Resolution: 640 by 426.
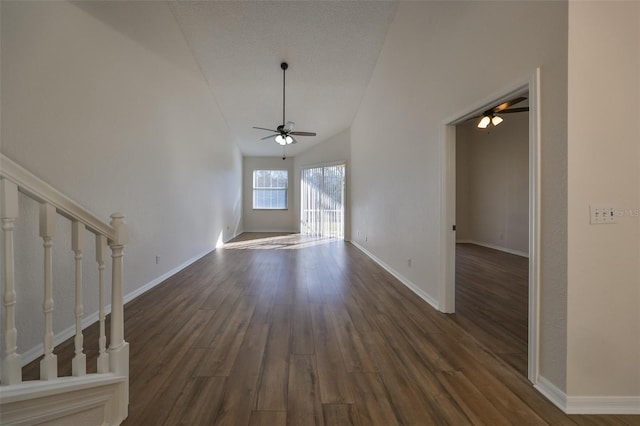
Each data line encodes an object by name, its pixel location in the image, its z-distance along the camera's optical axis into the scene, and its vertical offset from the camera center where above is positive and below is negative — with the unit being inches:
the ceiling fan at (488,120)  181.7 +60.8
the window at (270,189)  412.5 +30.9
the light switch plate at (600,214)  59.2 -1.0
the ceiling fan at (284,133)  203.3 +57.6
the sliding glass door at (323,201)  322.7 +11.1
